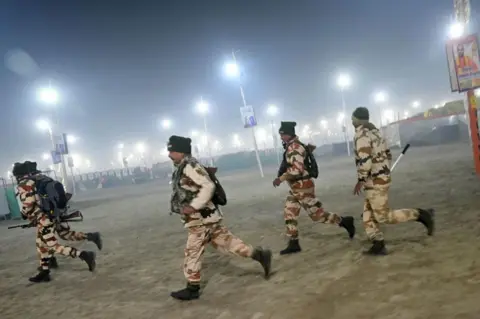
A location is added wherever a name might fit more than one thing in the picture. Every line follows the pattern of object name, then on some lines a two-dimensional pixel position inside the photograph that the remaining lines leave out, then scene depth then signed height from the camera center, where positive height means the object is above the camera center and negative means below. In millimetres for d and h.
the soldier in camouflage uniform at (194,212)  4809 -740
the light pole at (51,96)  24205 +4425
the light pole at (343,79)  36219 +3859
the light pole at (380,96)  57519 +3116
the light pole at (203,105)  35938 +3595
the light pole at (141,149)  90269 +1804
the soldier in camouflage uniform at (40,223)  6555 -790
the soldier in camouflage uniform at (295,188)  6246 -840
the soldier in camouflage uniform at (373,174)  5453 -708
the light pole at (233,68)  23828 +4200
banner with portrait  11039 +1131
